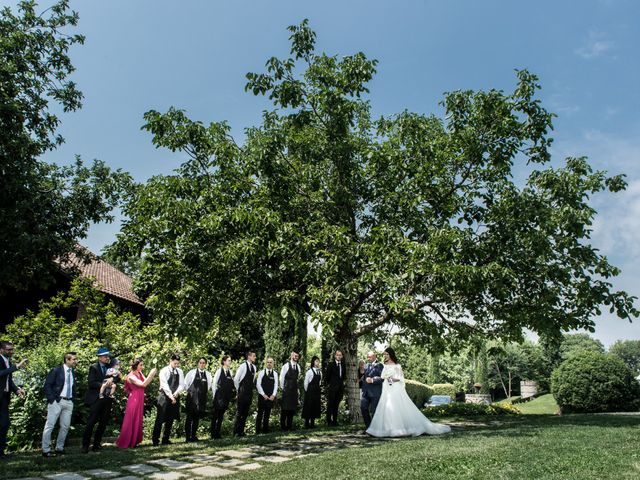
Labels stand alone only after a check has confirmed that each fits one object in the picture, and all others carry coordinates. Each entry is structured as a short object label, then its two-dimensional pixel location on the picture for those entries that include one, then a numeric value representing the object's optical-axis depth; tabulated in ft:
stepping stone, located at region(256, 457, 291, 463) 25.58
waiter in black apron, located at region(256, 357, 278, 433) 42.65
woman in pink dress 34.27
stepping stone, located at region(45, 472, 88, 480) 21.63
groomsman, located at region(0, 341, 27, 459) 28.66
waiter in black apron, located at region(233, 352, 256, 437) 41.19
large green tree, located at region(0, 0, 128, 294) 47.16
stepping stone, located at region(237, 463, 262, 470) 23.70
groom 41.60
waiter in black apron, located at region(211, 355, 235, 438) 40.01
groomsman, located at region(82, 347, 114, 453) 30.96
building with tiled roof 73.67
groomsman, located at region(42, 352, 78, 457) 29.76
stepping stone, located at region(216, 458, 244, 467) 24.61
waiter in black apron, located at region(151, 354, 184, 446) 35.94
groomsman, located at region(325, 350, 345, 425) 46.75
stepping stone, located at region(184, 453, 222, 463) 26.25
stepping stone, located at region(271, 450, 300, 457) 27.71
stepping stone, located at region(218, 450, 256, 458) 27.40
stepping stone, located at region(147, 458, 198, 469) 24.53
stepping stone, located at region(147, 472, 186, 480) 21.48
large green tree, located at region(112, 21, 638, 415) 35.37
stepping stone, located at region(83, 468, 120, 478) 22.30
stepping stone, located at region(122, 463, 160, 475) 22.96
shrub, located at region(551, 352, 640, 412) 61.77
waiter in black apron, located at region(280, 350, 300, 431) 44.01
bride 36.29
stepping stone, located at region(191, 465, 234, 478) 22.11
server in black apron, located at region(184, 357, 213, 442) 37.99
